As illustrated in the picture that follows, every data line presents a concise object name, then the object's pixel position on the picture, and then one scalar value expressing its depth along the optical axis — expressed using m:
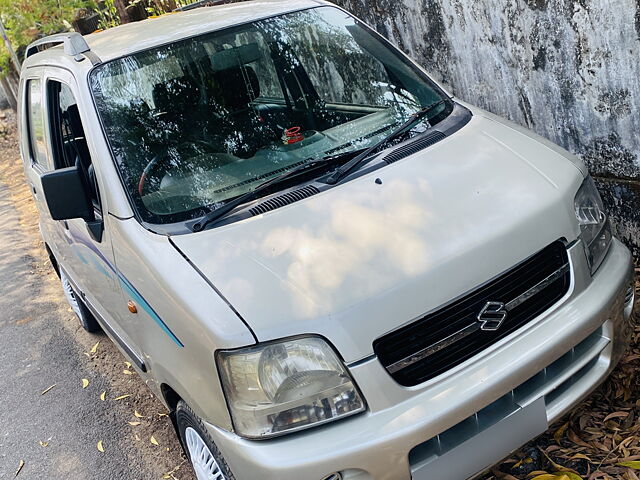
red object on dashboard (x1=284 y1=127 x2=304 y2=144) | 3.19
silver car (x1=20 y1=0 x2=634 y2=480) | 2.25
